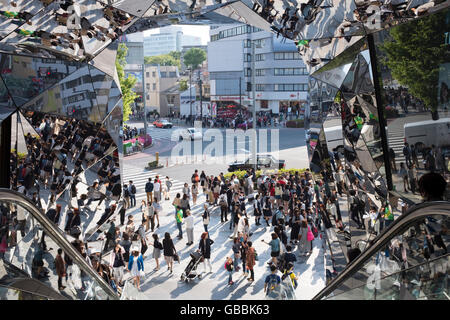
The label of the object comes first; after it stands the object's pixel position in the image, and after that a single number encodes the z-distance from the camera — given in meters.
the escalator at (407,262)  3.36
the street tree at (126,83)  23.58
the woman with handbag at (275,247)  10.01
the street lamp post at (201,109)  47.13
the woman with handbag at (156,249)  10.68
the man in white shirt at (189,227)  12.00
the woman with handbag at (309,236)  11.13
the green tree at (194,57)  80.12
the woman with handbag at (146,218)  13.33
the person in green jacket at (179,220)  12.68
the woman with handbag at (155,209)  13.39
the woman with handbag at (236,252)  10.59
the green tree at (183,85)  63.00
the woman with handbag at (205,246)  10.24
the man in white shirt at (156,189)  16.31
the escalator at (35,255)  4.43
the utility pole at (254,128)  22.95
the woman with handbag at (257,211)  13.97
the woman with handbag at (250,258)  9.90
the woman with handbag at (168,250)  10.50
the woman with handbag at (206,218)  12.93
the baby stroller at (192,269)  10.11
